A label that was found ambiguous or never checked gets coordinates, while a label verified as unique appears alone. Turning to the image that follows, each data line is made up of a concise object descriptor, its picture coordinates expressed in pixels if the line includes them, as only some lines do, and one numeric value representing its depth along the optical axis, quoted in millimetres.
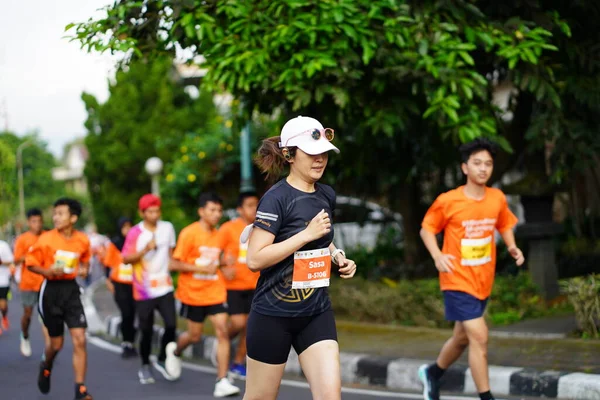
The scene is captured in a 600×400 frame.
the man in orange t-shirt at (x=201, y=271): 8109
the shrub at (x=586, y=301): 8383
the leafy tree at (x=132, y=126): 35781
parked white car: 15656
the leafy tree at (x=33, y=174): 21355
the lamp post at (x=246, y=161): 13922
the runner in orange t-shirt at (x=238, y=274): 8352
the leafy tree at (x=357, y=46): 7949
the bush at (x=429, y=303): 10406
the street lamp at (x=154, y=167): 19578
